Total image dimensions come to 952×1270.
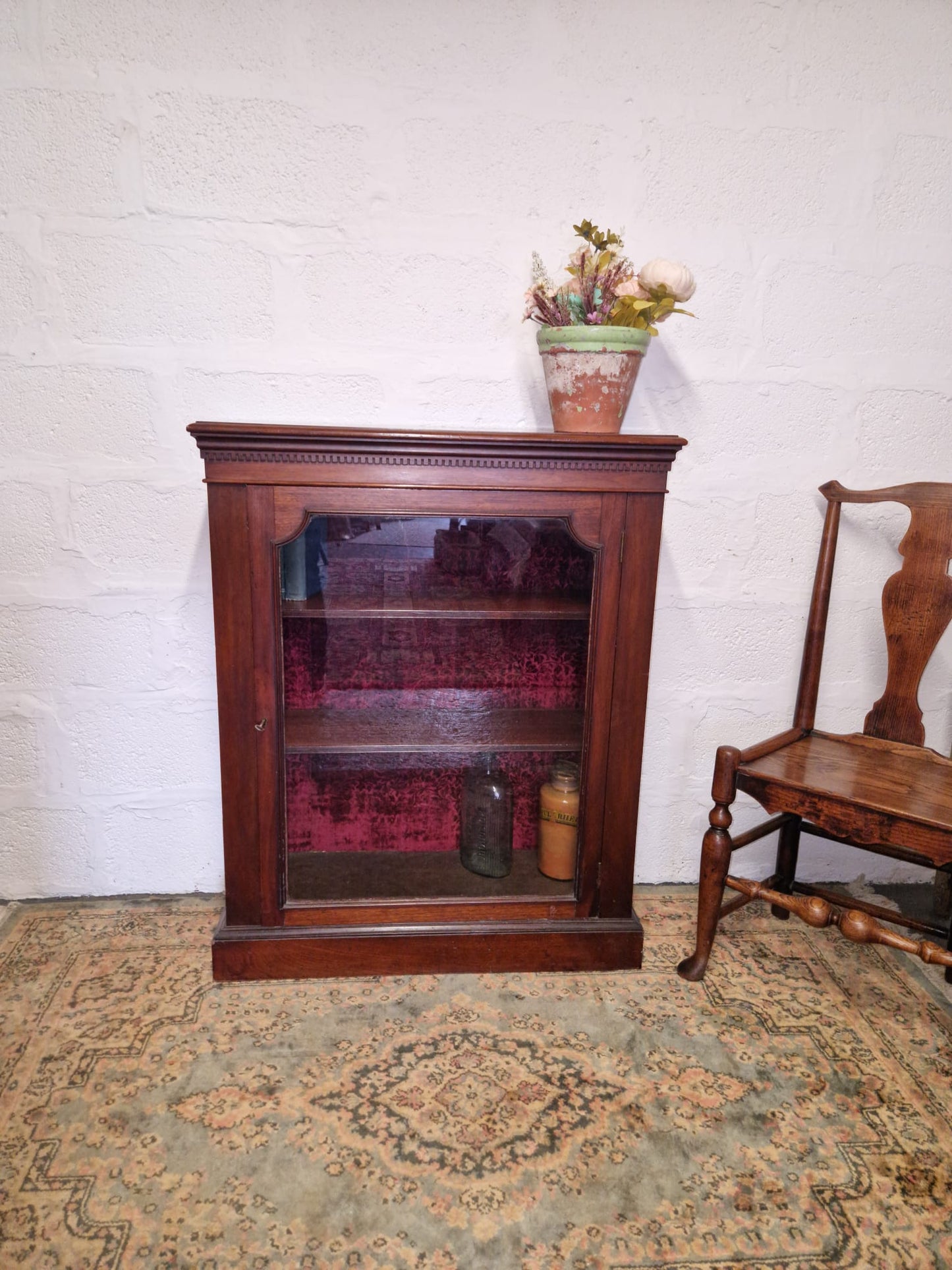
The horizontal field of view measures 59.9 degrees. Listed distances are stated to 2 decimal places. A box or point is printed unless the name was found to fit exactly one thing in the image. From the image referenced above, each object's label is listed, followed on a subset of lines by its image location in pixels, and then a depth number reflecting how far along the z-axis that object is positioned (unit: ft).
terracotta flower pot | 5.37
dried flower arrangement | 5.32
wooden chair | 5.33
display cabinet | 5.27
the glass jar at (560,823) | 6.00
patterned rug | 4.09
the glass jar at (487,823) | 6.13
